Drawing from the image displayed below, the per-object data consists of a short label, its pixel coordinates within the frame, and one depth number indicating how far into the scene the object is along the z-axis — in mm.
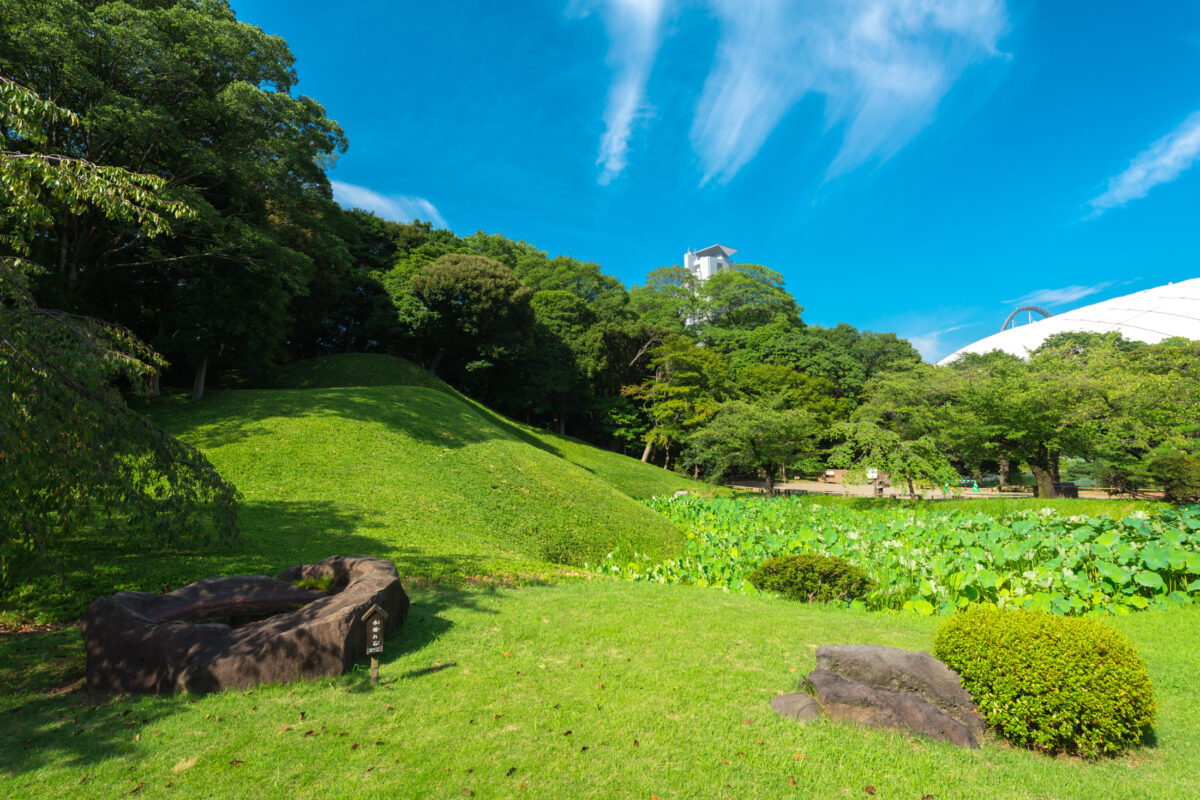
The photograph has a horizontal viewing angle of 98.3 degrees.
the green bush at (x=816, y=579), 7953
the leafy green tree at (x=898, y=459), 18750
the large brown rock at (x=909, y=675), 3869
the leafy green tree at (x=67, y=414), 3971
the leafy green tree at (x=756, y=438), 23234
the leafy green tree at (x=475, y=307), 27859
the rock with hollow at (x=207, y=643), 4156
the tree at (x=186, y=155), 12758
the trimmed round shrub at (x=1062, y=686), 3436
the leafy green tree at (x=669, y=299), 46688
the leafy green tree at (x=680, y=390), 31797
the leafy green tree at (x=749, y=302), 50031
